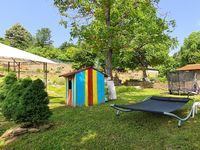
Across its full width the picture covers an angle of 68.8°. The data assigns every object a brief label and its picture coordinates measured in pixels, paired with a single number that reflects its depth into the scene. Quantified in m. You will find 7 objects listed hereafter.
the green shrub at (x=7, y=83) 5.63
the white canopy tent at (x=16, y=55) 6.06
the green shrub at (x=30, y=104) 3.78
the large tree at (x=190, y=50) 21.42
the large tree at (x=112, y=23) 6.60
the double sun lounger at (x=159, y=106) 3.61
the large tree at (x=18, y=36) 34.05
